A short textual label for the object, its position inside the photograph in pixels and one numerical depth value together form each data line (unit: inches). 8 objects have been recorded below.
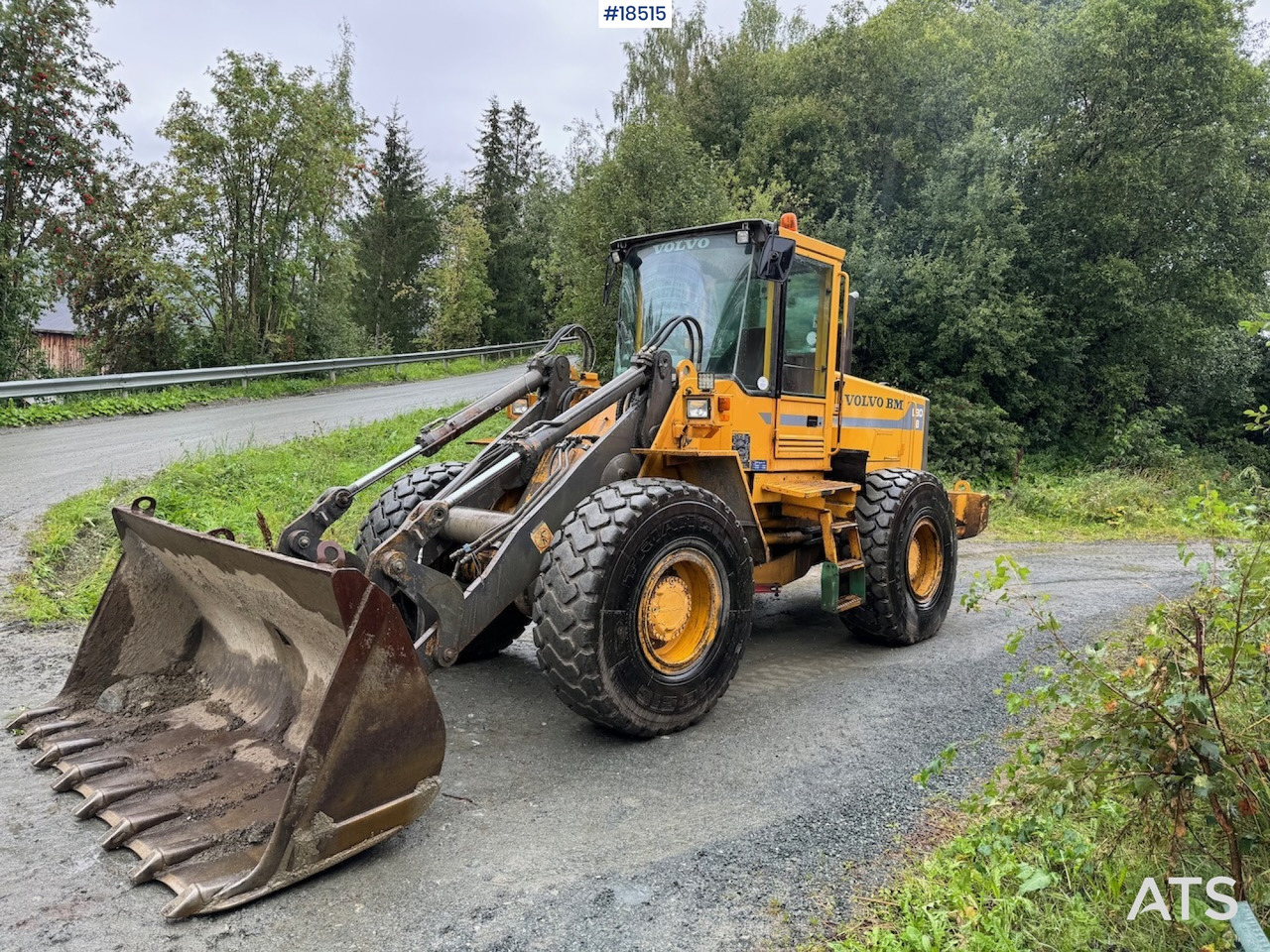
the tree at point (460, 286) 1278.3
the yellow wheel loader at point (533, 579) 112.3
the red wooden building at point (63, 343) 659.4
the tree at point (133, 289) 617.0
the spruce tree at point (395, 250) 1419.8
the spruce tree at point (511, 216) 1444.4
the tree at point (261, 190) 644.7
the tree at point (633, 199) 564.7
